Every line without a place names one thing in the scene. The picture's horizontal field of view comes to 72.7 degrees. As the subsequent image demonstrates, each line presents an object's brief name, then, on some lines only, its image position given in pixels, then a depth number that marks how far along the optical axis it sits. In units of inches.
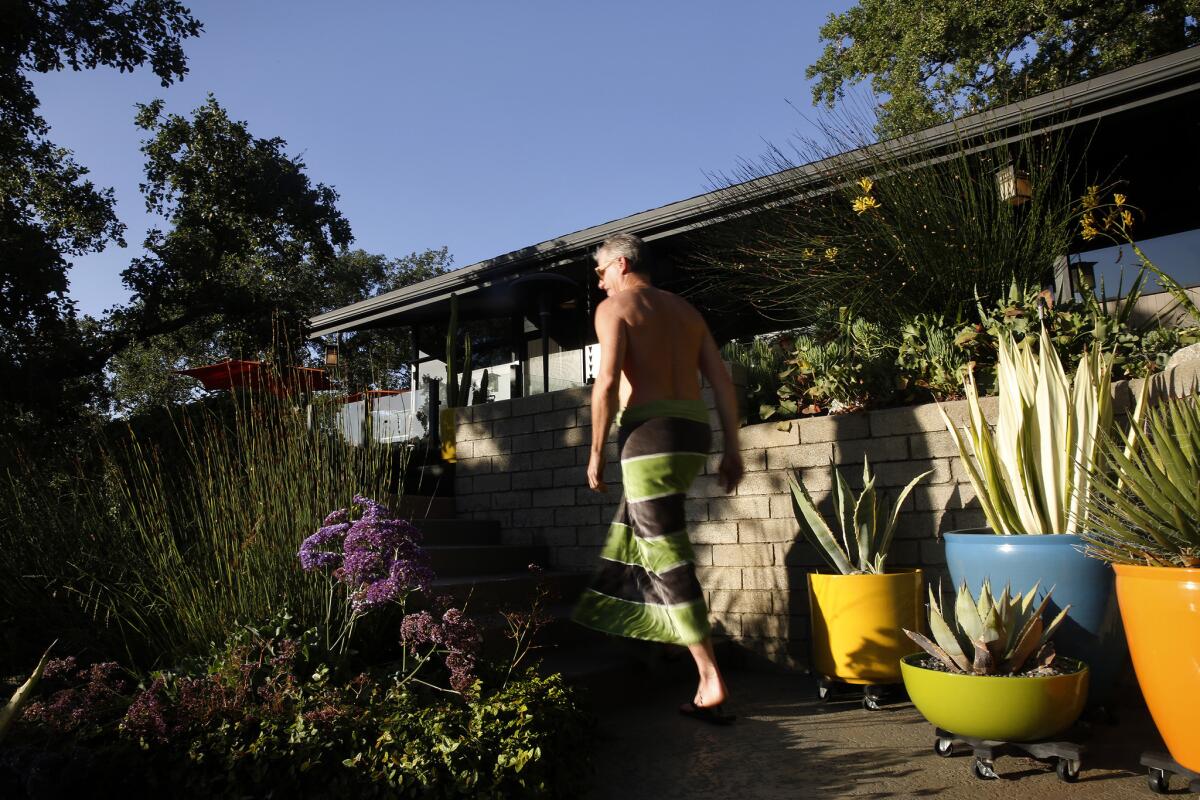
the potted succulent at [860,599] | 124.0
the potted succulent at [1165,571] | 79.1
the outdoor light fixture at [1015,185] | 178.1
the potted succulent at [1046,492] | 105.1
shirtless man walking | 118.2
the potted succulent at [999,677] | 89.7
